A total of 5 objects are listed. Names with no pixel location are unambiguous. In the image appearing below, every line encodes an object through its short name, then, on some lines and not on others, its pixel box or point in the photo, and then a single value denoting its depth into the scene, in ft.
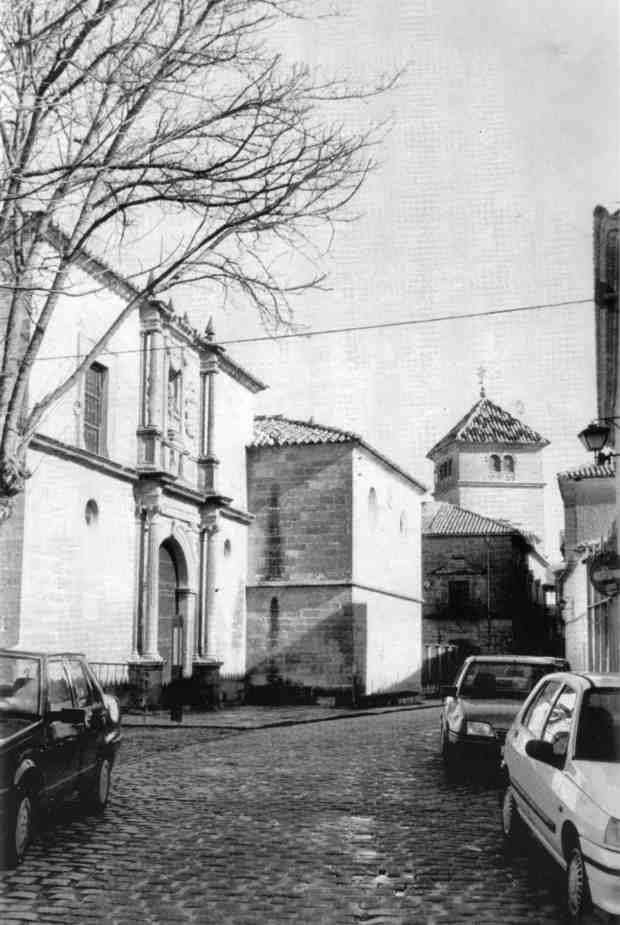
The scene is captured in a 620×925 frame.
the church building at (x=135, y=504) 63.36
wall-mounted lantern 44.06
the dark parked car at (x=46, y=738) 21.61
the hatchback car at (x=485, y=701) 35.83
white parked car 16.83
